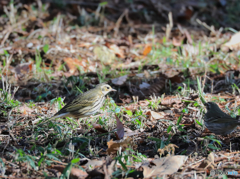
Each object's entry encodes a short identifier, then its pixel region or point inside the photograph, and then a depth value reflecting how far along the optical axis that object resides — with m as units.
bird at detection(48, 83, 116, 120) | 9.27
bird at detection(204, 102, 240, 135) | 7.93
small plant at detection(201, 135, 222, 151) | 7.73
